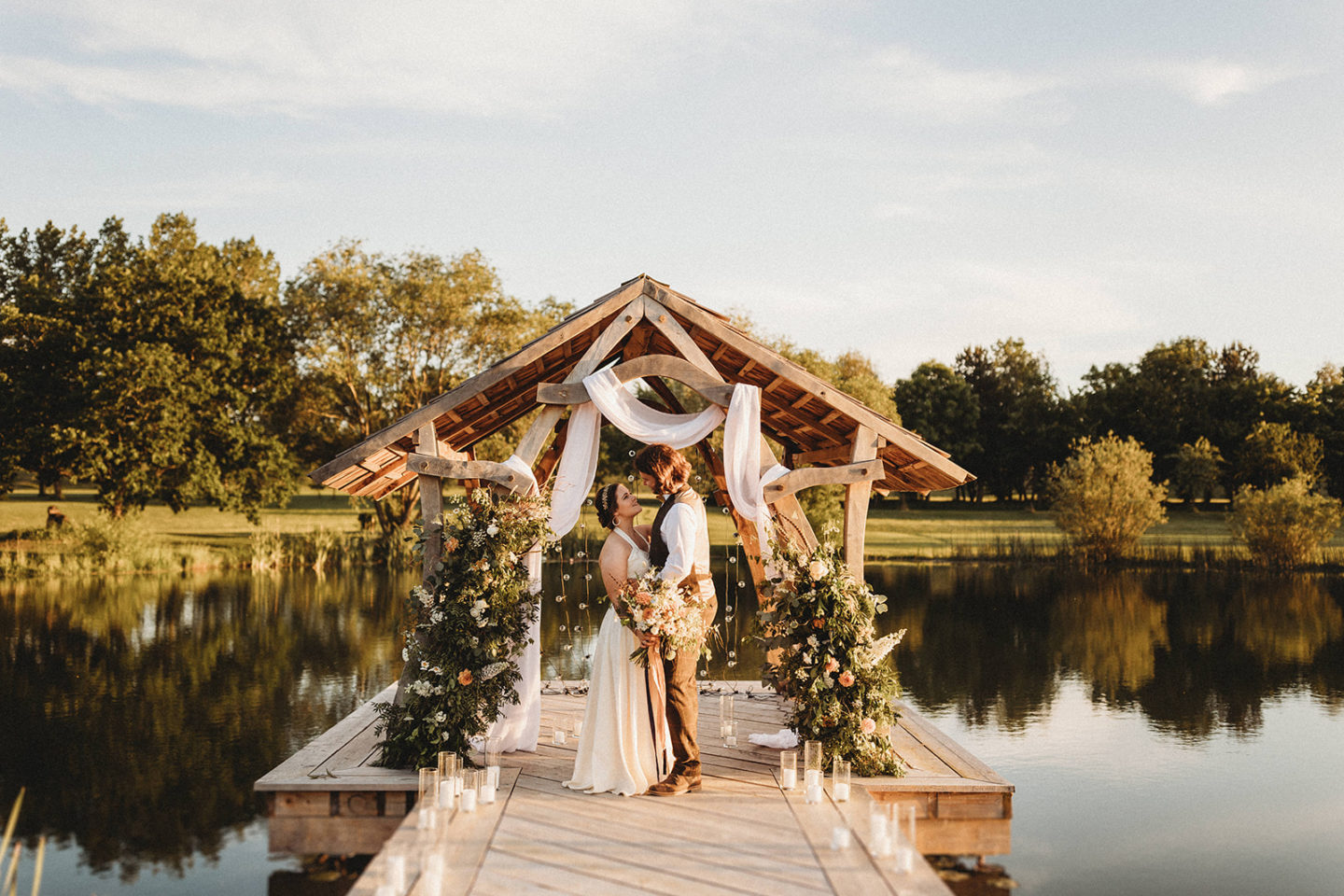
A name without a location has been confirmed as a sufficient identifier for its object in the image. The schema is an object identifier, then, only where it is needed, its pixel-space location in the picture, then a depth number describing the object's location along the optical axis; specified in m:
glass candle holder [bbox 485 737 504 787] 6.47
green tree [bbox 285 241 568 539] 27.33
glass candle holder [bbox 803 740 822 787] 6.60
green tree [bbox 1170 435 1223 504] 40.84
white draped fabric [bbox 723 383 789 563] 7.50
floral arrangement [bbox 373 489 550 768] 7.36
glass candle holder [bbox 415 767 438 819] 5.96
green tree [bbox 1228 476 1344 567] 26.30
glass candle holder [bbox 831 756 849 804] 6.47
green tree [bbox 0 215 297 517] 25.00
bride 6.64
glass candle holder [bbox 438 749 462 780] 6.23
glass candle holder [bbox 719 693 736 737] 8.38
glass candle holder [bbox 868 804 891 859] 5.35
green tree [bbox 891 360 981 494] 47.76
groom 6.54
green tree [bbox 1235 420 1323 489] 38.12
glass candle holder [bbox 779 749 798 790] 6.77
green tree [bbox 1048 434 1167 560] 27.77
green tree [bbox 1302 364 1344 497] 40.69
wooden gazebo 7.68
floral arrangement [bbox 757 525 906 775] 7.35
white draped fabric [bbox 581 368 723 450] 7.59
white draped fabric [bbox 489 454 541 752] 8.03
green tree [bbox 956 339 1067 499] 47.78
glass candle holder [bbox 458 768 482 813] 6.25
